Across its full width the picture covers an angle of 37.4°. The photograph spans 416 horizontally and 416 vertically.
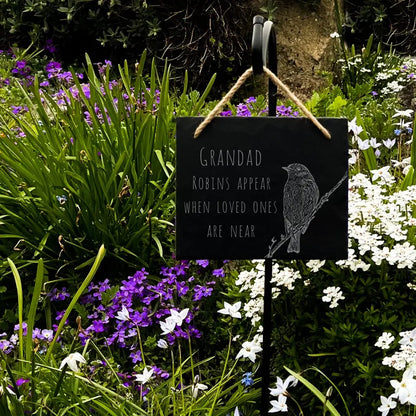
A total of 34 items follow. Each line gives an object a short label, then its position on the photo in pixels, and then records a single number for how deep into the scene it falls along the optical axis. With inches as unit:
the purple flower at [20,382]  64.2
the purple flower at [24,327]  78.5
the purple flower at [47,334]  79.2
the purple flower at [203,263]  91.9
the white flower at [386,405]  60.5
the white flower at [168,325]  68.4
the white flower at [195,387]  66.1
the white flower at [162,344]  70.2
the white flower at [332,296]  69.6
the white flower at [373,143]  88.4
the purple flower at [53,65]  202.1
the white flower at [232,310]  70.1
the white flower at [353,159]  88.3
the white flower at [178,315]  67.6
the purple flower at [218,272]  89.1
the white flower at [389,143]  93.3
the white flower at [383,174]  80.4
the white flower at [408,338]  65.4
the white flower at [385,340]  67.1
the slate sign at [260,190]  62.9
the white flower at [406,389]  56.7
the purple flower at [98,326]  83.0
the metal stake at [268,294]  67.1
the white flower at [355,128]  85.2
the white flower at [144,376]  64.5
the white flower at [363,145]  83.5
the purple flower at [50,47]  212.4
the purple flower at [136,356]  79.7
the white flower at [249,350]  68.7
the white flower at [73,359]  58.6
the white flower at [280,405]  65.1
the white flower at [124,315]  71.5
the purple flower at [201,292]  86.6
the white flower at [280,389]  63.9
